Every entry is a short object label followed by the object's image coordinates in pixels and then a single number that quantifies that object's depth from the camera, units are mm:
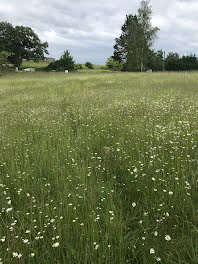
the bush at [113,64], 74750
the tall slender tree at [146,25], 41344
